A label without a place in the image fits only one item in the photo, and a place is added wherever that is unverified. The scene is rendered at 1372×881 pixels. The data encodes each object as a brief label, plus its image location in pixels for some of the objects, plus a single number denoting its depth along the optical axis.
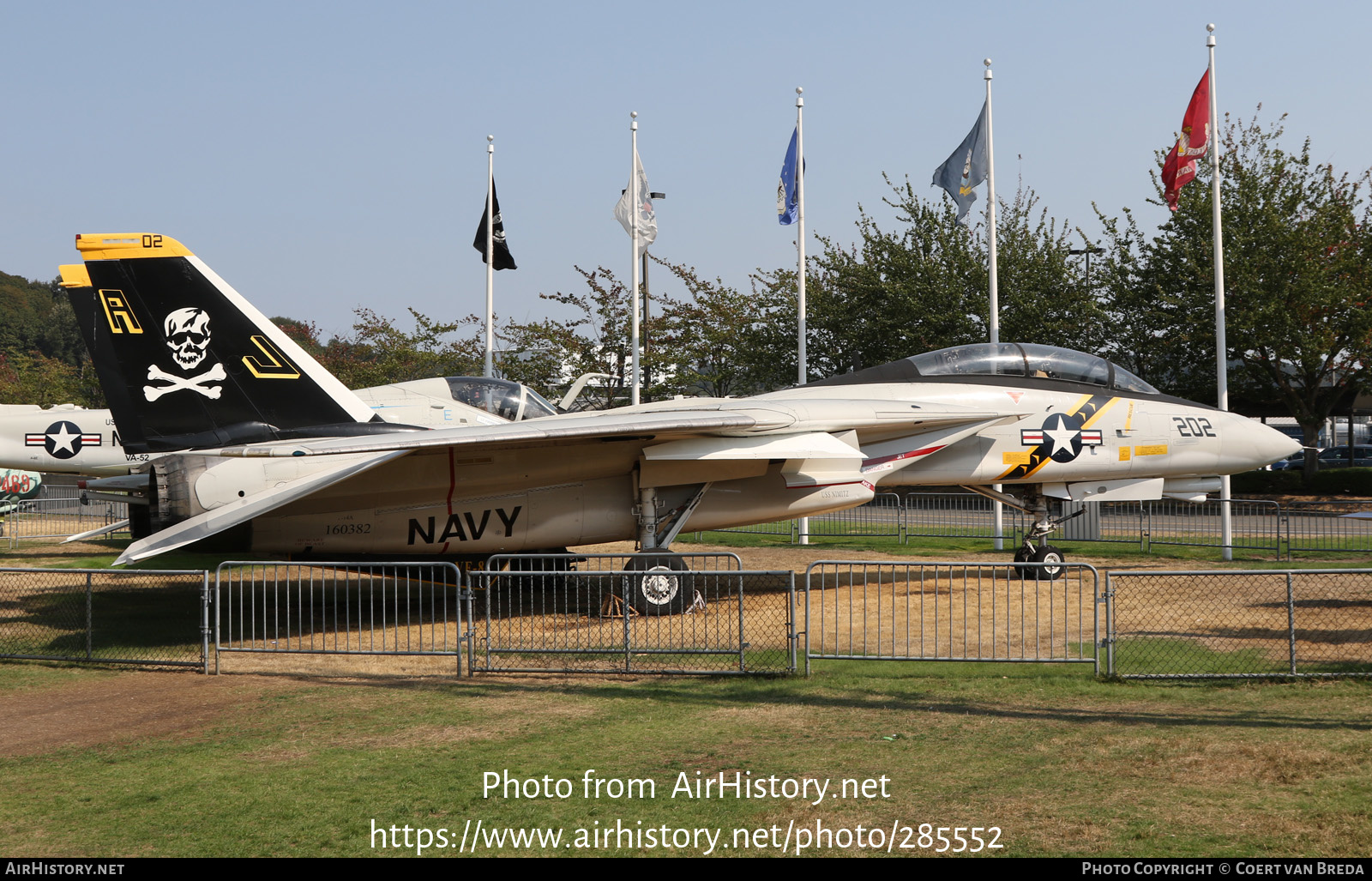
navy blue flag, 19.48
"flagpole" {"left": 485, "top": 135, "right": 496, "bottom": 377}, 24.64
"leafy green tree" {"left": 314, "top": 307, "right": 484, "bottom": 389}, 34.25
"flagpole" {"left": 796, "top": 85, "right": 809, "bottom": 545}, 21.34
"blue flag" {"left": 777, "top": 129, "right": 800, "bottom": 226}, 21.70
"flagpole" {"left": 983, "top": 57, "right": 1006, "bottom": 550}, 19.17
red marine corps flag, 17.39
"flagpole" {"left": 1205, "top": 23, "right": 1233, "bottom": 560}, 17.59
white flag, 23.28
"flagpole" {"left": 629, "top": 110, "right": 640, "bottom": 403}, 23.12
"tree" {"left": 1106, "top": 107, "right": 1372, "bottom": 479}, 30.95
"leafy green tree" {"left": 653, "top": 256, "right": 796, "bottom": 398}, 32.19
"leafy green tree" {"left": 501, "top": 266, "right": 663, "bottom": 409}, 31.86
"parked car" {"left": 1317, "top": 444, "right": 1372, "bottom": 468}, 49.42
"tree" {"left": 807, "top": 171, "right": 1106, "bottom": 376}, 34.72
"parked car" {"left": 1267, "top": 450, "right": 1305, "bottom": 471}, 45.08
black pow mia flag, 24.77
